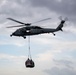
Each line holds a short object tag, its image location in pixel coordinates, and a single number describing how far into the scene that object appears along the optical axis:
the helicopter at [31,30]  107.56
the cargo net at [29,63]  104.77
